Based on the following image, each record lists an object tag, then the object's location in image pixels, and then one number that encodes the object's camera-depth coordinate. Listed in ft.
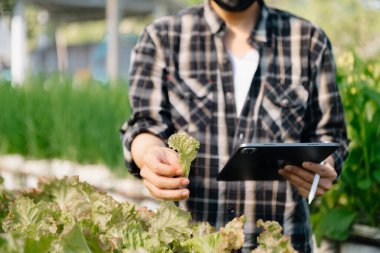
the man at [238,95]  6.40
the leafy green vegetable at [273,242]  3.36
